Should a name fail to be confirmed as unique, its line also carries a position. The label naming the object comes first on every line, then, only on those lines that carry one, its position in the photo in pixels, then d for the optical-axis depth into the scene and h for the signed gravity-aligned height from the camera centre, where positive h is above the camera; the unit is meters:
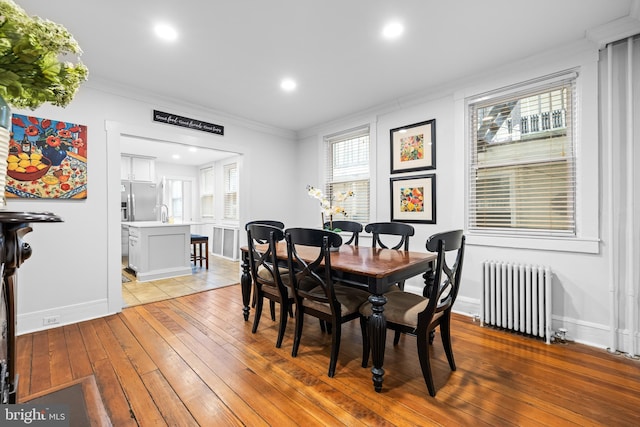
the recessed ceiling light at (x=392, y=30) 2.27 +1.47
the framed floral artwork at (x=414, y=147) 3.51 +0.82
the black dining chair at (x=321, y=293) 2.00 -0.63
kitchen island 4.56 -0.59
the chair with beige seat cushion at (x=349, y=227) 3.39 -0.17
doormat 0.79 -0.55
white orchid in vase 2.81 +0.10
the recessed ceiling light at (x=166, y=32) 2.28 +1.47
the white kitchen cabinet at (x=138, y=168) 6.75 +1.10
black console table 0.68 -0.20
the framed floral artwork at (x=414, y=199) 3.51 +0.17
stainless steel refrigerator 6.62 +0.31
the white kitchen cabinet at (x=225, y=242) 6.31 -0.66
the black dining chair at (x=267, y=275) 2.34 -0.57
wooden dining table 1.85 -0.41
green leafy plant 0.63 +0.36
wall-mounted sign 3.63 +1.22
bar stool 5.39 -0.52
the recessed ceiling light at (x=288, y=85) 3.27 +1.49
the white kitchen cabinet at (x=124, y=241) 6.22 -0.59
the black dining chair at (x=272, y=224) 2.92 -0.15
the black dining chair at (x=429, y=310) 1.79 -0.66
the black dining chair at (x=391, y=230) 2.96 -0.19
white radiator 2.58 -0.81
